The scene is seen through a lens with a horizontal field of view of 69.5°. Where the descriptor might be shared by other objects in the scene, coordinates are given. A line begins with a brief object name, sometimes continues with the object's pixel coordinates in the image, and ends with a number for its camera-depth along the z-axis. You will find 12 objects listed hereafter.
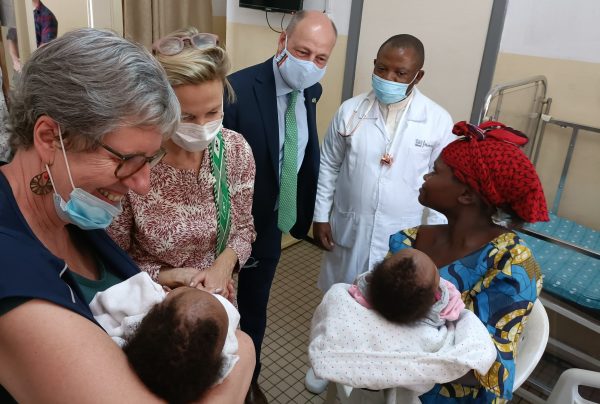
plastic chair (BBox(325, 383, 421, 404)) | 1.10
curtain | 3.15
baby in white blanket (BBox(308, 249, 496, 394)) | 0.97
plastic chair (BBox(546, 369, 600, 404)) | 1.41
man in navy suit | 1.89
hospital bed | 2.05
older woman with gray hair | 0.62
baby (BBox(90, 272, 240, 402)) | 0.76
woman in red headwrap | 1.08
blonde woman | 1.21
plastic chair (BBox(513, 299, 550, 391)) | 1.13
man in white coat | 1.96
